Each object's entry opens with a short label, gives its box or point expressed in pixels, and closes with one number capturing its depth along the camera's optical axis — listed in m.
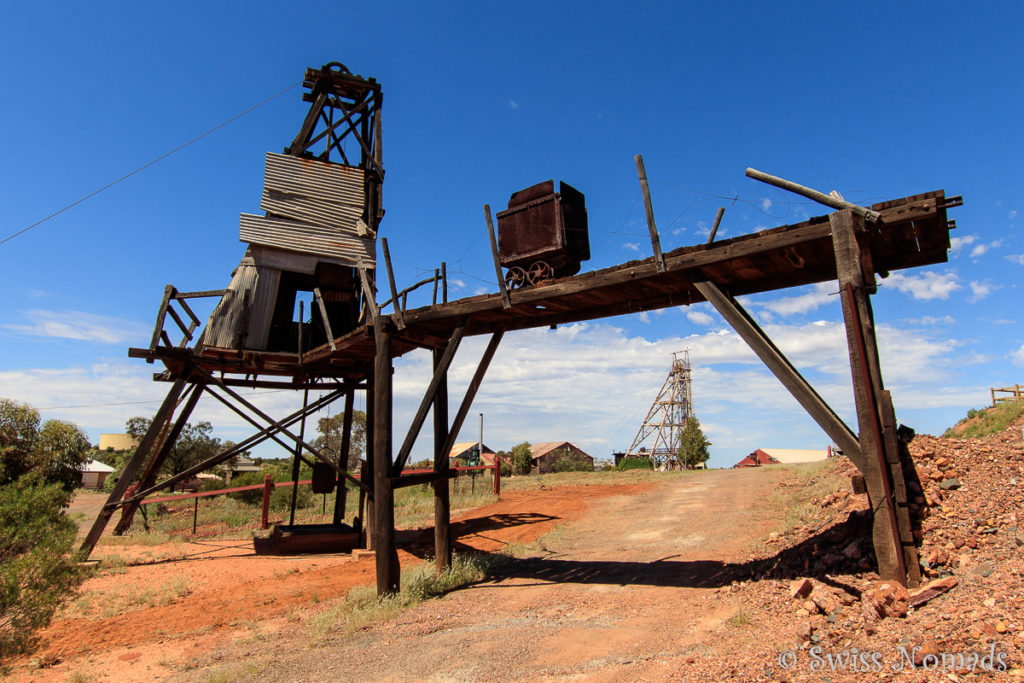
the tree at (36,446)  19.70
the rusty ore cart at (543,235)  8.88
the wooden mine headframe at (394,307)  5.81
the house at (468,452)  49.70
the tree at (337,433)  46.88
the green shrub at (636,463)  45.41
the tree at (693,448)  45.84
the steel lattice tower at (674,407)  61.81
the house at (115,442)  78.38
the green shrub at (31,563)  5.68
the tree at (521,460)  40.03
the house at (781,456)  54.25
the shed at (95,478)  51.72
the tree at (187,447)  33.69
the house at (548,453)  47.60
